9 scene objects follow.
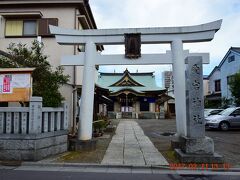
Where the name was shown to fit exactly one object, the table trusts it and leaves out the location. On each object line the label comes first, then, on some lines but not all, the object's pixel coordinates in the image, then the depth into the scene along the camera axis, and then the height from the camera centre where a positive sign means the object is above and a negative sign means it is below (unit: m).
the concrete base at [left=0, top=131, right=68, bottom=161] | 5.89 -1.45
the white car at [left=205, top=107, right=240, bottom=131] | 13.27 -1.37
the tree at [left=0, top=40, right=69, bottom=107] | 7.32 +1.24
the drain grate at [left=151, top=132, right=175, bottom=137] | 11.86 -2.07
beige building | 10.32 +4.70
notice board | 6.36 +0.64
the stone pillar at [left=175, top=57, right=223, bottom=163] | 5.79 -0.79
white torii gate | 7.40 +2.10
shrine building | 26.74 +0.71
